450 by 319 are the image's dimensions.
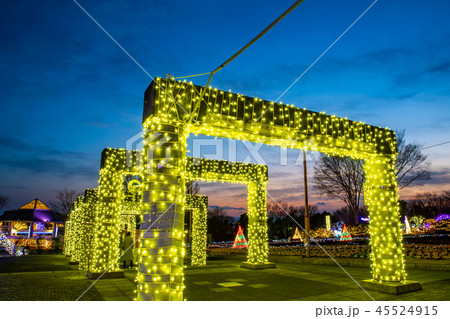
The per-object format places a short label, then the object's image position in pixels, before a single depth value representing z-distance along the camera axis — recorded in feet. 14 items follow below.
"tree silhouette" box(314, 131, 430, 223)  66.33
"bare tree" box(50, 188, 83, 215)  129.70
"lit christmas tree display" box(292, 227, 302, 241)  92.83
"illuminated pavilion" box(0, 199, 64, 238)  112.78
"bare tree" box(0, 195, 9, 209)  154.30
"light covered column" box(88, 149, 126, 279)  28.40
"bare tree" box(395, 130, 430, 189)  65.12
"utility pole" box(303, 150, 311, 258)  44.47
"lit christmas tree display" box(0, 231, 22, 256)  66.93
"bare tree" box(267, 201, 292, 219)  164.86
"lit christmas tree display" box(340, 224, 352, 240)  65.72
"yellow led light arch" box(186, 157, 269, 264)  35.37
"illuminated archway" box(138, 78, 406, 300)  14.03
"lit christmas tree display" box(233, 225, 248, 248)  67.36
